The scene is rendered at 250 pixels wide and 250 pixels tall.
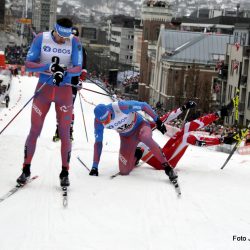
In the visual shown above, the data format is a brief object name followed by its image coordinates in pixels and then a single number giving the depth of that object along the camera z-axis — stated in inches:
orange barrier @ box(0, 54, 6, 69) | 1681.6
